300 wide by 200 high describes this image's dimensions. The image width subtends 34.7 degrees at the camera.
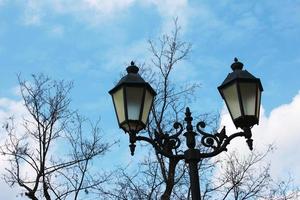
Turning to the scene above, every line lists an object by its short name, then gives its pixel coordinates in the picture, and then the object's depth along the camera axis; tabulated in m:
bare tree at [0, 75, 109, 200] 13.38
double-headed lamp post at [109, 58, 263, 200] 4.39
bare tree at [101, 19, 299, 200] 12.66
